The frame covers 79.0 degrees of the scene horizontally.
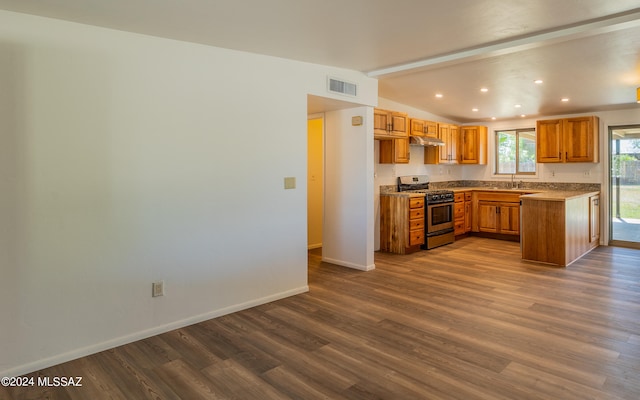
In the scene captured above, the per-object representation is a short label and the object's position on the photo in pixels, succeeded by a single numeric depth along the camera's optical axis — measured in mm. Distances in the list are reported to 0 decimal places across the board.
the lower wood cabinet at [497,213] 7203
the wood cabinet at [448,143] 7486
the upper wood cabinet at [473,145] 7969
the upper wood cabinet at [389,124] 5676
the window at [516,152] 7789
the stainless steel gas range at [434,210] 6434
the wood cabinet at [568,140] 6668
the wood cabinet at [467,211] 7582
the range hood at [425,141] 6609
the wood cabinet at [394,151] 6305
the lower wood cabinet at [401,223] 6074
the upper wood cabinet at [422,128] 6574
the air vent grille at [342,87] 4504
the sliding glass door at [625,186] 6602
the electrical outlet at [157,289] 3180
